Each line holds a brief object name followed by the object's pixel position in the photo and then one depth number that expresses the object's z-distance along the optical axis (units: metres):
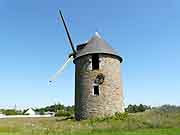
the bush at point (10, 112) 45.81
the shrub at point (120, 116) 14.36
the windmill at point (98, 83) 14.91
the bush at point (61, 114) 30.15
